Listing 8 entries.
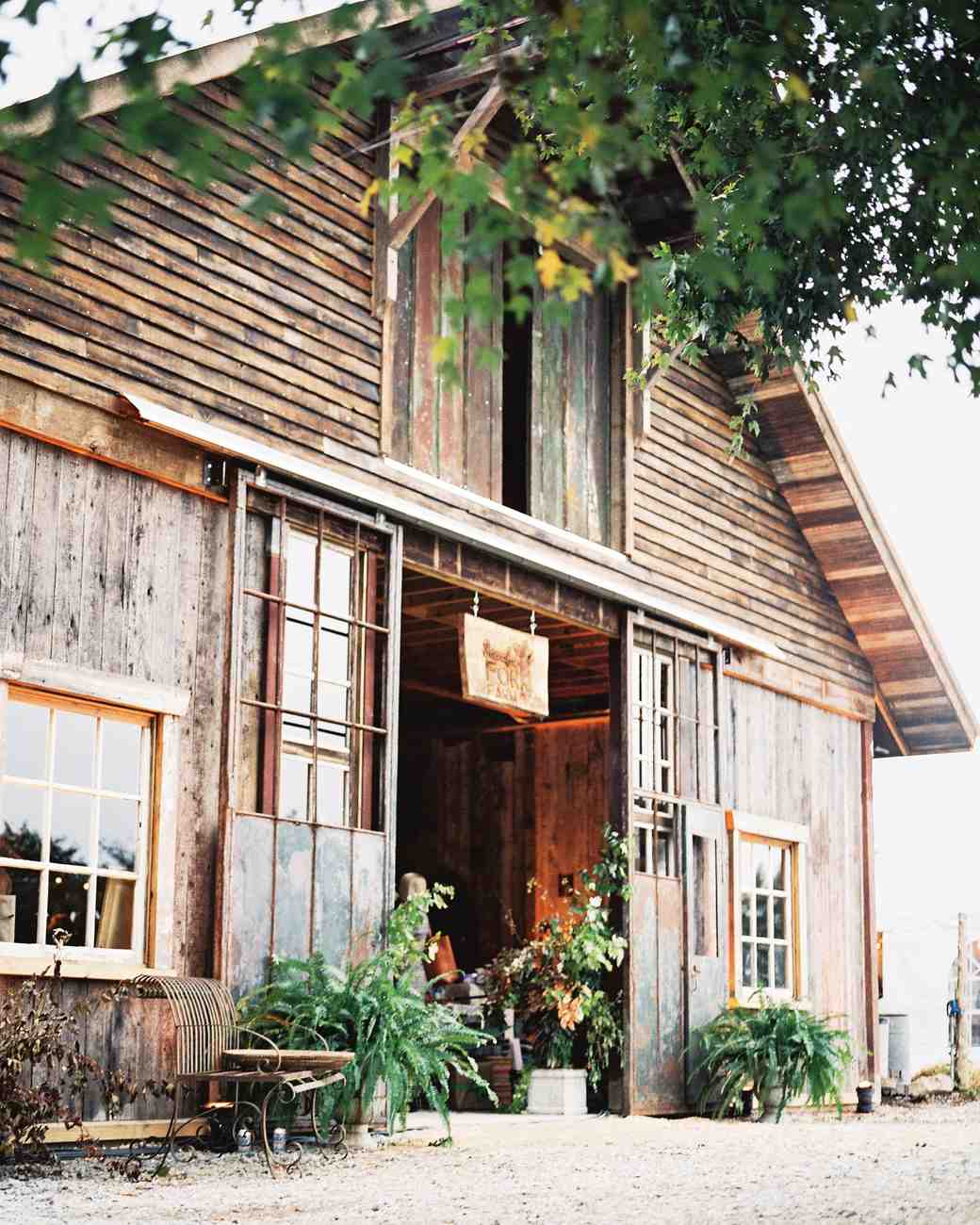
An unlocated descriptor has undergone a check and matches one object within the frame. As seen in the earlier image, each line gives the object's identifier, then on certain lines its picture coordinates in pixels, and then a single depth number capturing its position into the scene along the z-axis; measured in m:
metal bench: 7.77
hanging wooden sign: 10.59
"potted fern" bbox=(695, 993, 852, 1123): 12.02
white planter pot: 11.40
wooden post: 16.58
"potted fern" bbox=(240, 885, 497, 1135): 8.58
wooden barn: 8.28
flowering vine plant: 11.46
